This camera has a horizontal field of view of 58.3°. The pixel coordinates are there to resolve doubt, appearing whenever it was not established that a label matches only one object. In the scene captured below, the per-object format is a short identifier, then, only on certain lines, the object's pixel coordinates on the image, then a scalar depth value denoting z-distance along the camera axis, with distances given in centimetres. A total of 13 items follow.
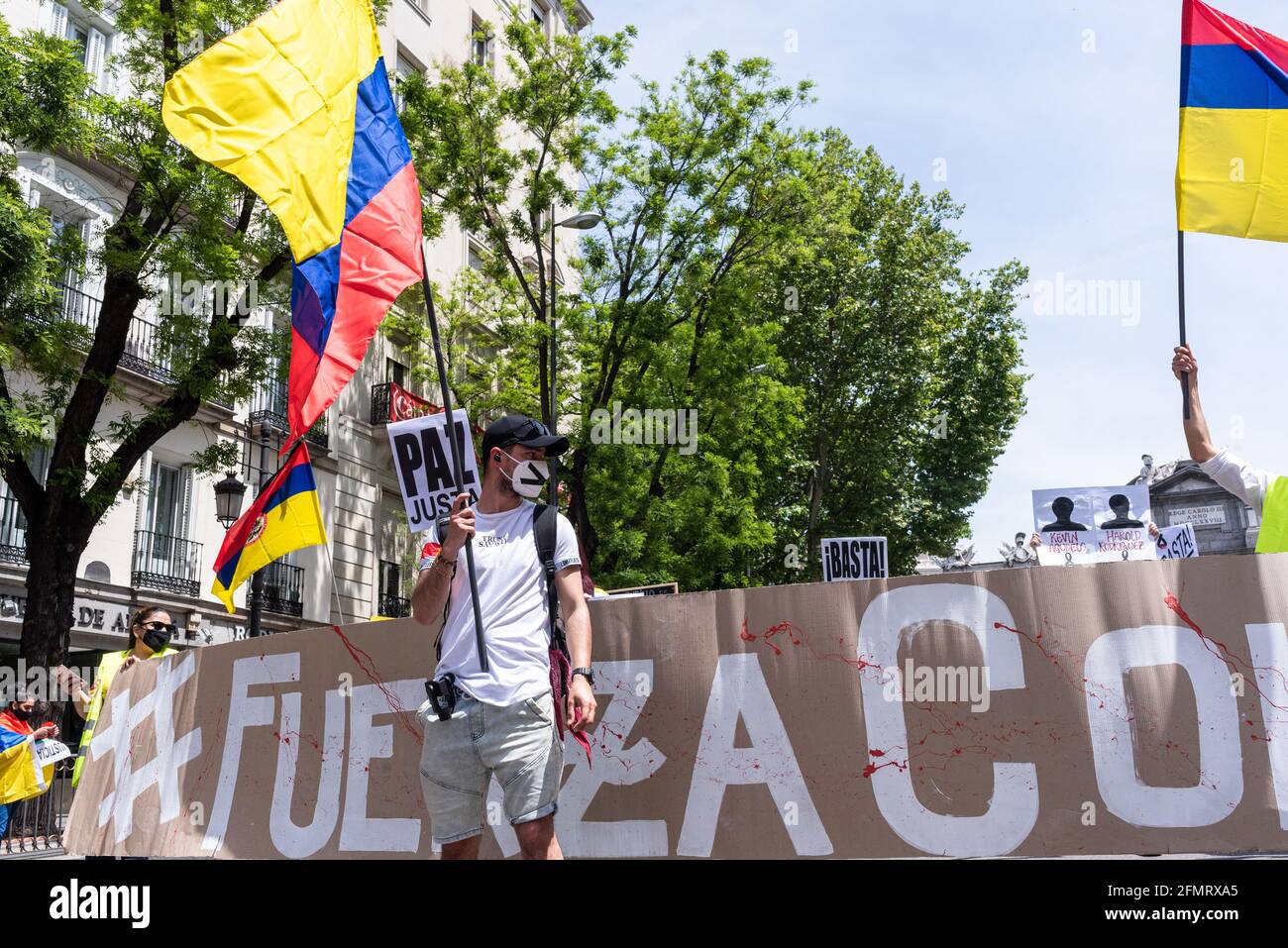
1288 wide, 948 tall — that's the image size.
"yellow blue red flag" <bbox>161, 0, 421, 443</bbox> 514
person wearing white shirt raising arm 567
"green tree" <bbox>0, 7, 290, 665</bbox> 1271
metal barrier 1312
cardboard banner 465
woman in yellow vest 809
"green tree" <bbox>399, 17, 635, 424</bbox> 2169
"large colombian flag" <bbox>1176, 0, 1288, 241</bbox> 640
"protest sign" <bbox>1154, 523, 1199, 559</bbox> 1338
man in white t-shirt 396
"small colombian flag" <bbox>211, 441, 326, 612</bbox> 1159
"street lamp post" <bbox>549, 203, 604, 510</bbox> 2084
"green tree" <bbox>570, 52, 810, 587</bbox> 2211
